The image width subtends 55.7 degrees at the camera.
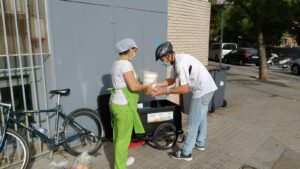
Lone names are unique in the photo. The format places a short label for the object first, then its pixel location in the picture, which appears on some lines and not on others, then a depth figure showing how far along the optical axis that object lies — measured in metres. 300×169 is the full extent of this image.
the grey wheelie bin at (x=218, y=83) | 6.81
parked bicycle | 3.50
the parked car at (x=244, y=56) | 21.73
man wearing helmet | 3.77
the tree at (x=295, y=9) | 10.55
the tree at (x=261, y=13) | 11.41
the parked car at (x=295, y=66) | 17.00
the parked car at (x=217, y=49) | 24.25
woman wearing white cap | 3.41
